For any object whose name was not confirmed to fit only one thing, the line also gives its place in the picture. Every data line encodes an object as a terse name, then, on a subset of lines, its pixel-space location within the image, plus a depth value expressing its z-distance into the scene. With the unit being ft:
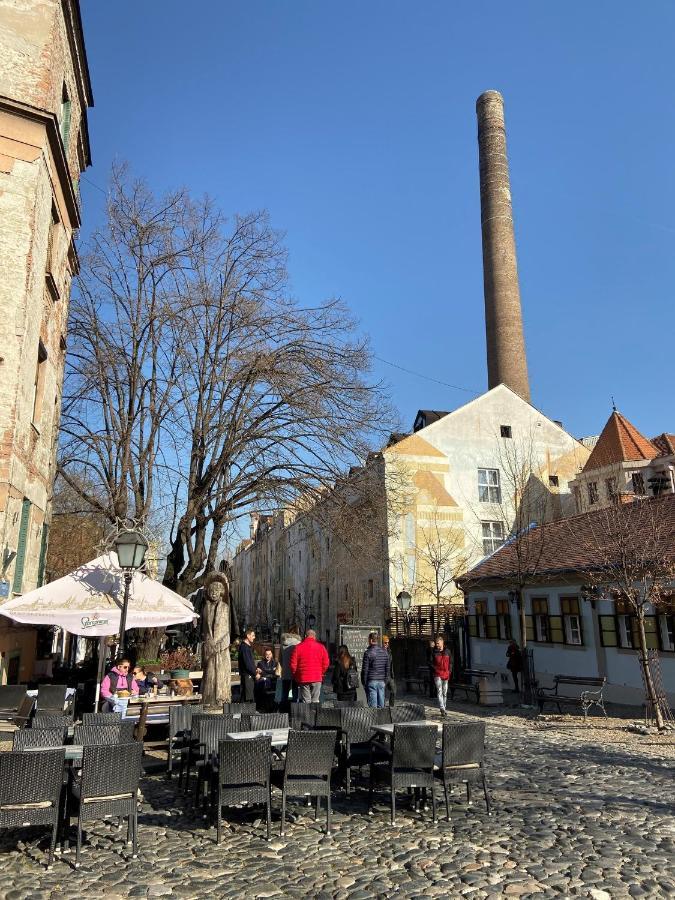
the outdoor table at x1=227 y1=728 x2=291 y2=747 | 25.95
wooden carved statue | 44.93
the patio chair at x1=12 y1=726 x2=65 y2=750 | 24.79
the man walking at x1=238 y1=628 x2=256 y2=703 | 42.57
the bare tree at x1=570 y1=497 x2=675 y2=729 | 47.16
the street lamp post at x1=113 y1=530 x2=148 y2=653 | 35.35
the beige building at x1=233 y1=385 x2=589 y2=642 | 115.44
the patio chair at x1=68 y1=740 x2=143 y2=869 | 20.20
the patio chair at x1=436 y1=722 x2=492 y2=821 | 24.31
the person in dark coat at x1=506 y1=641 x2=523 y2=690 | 67.62
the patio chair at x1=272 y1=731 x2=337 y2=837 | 22.93
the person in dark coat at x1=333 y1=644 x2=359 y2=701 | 46.55
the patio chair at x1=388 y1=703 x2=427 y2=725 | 30.40
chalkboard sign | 66.39
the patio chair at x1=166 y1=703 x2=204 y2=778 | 30.48
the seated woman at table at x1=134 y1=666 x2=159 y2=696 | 43.56
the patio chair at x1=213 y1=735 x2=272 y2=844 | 21.76
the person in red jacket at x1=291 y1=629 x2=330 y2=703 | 37.86
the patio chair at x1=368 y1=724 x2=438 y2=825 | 24.11
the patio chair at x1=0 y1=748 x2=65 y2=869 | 19.21
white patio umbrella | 35.19
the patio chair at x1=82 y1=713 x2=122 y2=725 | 28.14
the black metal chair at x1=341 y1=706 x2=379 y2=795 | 27.55
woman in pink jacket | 34.19
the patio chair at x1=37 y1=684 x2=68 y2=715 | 37.65
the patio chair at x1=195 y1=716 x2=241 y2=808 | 25.26
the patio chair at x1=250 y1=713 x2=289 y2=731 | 29.01
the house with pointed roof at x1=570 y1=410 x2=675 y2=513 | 115.65
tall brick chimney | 147.95
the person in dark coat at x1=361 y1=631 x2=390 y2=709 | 43.65
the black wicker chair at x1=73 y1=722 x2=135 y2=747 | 25.60
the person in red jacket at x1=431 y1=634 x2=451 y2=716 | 53.83
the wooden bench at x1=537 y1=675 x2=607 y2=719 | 51.85
